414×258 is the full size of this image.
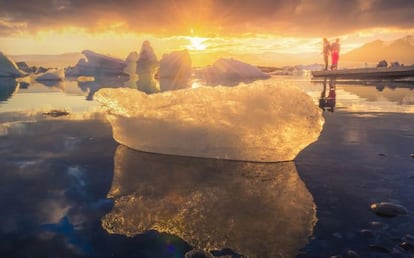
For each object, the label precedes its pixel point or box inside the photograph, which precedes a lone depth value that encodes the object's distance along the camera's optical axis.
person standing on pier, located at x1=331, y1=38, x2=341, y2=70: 27.20
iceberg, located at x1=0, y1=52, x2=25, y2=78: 48.81
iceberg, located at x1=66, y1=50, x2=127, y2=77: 51.78
